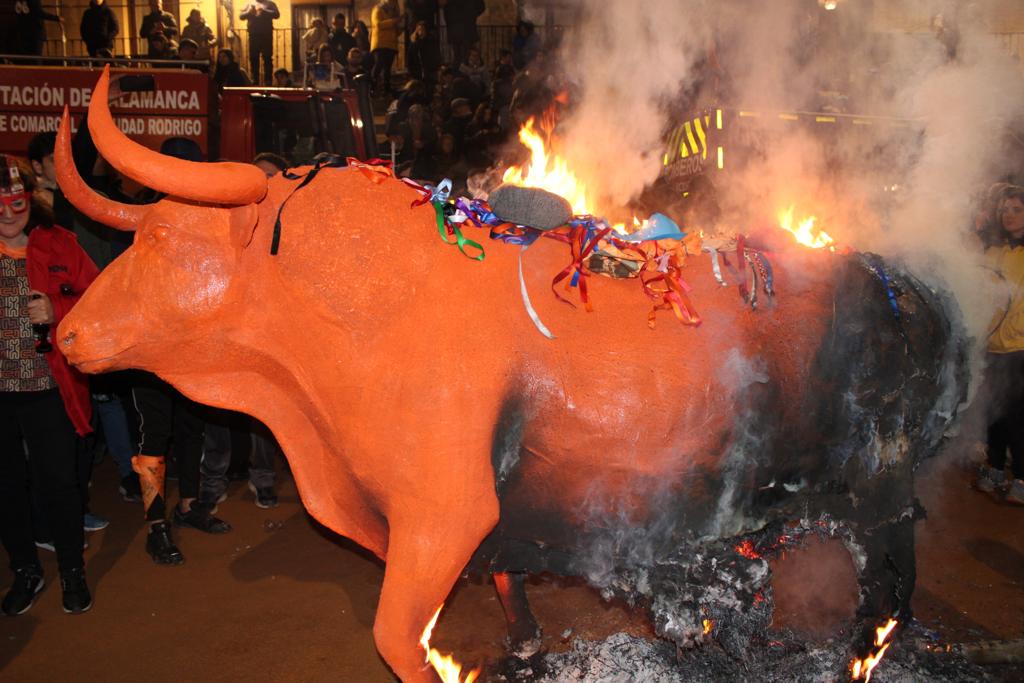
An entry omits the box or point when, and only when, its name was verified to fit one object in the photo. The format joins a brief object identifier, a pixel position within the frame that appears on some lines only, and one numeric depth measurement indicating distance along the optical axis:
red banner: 7.55
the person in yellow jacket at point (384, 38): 12.98
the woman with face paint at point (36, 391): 3.83
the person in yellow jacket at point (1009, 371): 4.91
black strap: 2.64
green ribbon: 2.75
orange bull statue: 2.60
